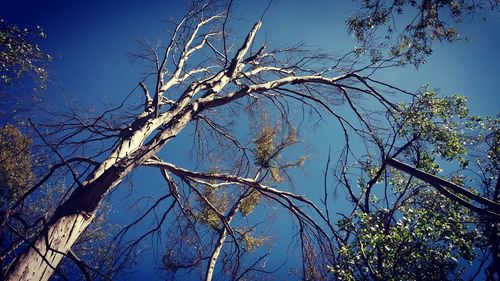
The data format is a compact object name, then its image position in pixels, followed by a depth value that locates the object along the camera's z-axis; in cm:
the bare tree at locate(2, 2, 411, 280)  272
